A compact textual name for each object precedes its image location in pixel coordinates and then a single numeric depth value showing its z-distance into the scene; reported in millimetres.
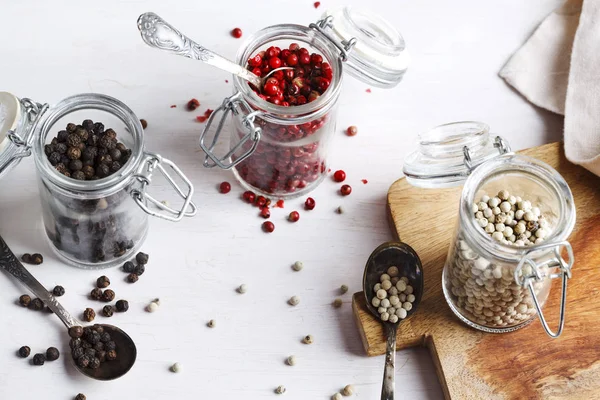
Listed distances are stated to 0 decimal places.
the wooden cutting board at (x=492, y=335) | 657
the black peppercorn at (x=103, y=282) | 678
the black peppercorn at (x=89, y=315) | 672
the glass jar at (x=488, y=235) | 614
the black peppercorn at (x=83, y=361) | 657
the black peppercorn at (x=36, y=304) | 671
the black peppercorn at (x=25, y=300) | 671
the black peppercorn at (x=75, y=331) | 662
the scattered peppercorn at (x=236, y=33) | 739
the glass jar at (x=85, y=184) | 637
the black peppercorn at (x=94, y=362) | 658
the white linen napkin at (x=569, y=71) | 706
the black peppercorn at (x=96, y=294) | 676
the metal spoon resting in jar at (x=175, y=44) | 626
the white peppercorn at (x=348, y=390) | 665
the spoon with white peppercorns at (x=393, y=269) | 669
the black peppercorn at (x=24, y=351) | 663
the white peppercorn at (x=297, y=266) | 690
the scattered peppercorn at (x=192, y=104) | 721
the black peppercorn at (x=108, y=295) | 676
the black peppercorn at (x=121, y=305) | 676
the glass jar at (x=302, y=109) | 658
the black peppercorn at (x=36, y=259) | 681
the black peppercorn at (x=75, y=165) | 639
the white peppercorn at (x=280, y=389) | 665
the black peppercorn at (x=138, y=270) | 684
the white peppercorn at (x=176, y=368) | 666
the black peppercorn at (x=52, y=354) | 663
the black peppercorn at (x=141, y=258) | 685
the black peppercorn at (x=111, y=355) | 662
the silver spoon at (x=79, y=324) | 661
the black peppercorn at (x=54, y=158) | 641
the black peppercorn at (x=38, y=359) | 662
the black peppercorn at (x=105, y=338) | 665
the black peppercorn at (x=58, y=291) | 677
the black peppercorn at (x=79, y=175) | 636
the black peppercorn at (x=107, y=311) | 674
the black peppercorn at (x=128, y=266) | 684
